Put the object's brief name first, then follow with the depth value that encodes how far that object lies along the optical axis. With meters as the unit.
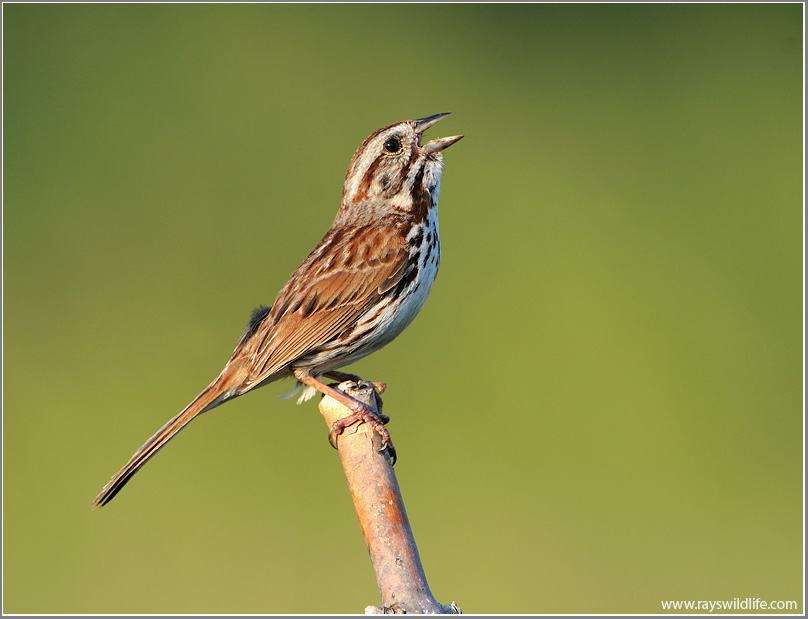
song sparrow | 7.84
